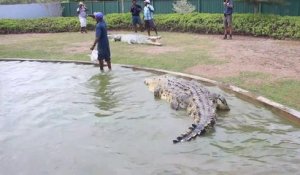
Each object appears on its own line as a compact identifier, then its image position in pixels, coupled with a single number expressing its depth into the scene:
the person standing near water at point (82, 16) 22.06
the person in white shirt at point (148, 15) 19.45
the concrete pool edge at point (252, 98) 7.87
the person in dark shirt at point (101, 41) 11.82
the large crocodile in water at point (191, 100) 7.20
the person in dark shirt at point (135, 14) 20.80
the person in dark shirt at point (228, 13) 17.44
